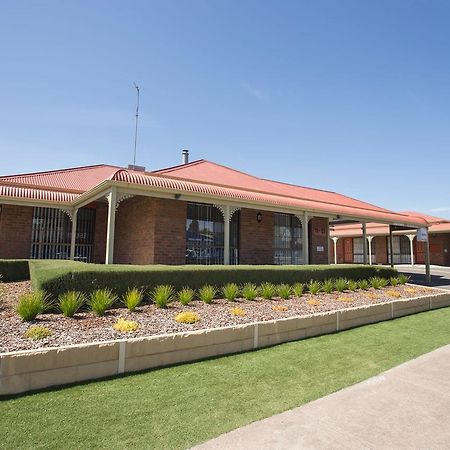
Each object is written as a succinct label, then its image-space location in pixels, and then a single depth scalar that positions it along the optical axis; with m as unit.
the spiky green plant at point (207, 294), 7.52
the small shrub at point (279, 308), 7.29
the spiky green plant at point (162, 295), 6.76
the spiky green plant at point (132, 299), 6.32
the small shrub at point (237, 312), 6.62
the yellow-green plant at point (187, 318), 5.82
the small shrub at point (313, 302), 8.13
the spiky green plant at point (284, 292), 8.77
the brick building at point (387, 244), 29.17
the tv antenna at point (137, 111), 16.58
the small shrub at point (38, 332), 4.57
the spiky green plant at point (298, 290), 9.24
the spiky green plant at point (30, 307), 5.30
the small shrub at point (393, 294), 10.31
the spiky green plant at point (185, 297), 7.13
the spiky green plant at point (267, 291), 8.49
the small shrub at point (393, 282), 12.56
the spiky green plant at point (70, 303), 5.70
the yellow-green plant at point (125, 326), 5.14
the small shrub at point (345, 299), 9.02
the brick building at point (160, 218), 11.30
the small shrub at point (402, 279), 13.29
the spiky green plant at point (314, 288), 9.75
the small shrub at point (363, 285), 11.30
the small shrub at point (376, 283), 11.71
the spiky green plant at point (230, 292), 7.97
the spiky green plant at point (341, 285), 10.57
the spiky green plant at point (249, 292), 8.19
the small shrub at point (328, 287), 10.09
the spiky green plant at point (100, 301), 5.90
